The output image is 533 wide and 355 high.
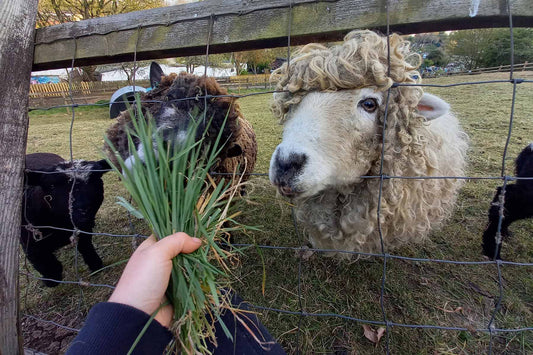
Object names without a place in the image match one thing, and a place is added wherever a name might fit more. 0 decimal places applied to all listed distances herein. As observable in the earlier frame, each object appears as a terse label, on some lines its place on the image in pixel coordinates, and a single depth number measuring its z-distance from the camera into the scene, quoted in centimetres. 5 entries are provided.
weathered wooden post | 65
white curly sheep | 61
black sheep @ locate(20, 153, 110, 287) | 89
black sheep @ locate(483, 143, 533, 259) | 88
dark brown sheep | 83
